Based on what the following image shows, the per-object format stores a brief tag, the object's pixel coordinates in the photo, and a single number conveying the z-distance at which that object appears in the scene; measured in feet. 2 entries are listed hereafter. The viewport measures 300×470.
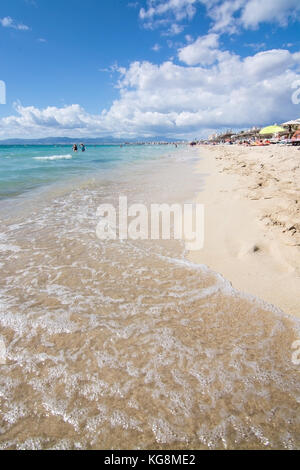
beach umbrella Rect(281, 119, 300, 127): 97.31
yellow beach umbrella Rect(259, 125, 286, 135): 116.96
